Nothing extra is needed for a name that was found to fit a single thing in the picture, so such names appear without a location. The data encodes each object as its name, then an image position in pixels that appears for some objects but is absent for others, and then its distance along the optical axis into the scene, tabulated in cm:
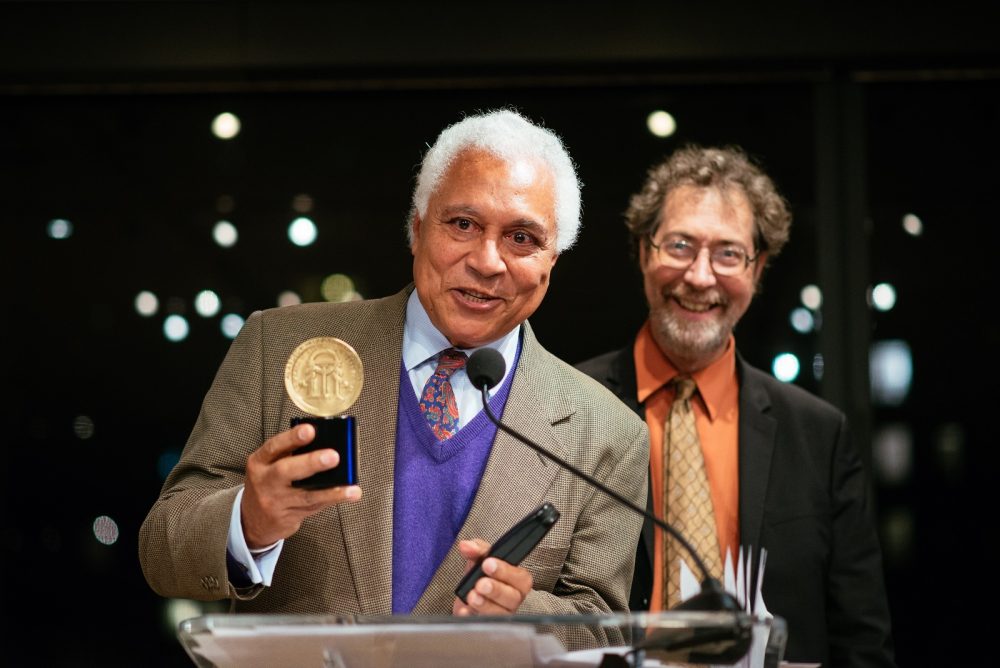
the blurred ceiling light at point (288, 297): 434
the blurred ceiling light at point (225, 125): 441
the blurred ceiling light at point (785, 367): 426
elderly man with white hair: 208
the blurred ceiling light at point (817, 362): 428
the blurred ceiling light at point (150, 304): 436
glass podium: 146
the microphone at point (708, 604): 152
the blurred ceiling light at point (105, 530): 430
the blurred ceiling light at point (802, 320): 427
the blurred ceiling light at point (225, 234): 437
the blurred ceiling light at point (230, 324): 434
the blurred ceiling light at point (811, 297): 428
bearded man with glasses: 313
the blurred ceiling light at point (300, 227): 438
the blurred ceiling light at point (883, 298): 430
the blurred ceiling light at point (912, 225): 430
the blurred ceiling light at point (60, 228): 440
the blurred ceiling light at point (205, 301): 436
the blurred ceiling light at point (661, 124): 436
